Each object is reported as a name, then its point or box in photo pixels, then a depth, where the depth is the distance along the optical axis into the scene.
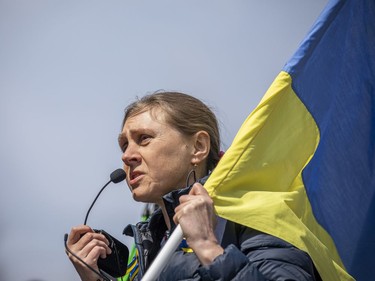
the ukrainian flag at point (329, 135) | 6.92
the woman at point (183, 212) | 5.93
